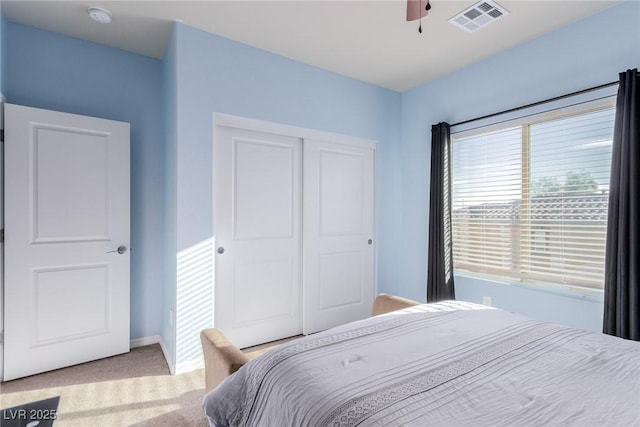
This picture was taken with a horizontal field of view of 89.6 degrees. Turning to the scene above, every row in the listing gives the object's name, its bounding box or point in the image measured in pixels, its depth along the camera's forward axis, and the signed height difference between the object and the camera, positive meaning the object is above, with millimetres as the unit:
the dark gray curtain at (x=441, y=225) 3236 -151
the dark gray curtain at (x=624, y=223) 2035 -72
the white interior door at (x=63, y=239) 2338 -252
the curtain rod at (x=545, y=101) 2278 +878
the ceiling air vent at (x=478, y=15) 2246 +1421
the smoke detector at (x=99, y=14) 2293 +1403
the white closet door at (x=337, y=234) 3256 -264
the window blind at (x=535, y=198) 2377 +106
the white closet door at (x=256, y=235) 2783 -244
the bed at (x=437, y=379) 919 -574
